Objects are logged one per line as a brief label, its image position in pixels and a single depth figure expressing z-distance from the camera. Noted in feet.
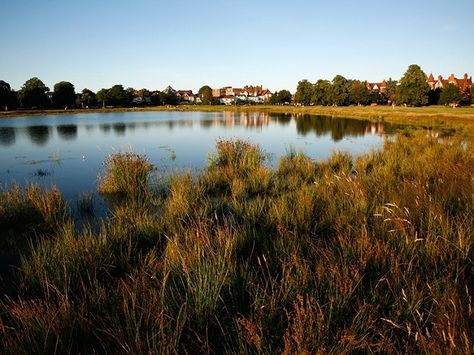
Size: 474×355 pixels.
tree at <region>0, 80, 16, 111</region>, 254.55
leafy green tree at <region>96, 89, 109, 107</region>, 384.47
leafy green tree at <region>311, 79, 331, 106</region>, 330.34
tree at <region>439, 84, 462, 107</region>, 211.41
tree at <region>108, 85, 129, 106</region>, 385.91
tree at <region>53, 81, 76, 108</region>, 310.86
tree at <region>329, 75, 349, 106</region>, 304.91
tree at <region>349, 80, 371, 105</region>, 292.43
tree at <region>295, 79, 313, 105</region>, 357.86
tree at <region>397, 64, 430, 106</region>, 219.20
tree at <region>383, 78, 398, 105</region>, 317.22
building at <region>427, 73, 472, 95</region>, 342.85
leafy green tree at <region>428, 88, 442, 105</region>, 245.45
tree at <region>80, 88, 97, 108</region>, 384.17
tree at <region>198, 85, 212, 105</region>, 482.69
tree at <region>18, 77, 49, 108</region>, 272.58
